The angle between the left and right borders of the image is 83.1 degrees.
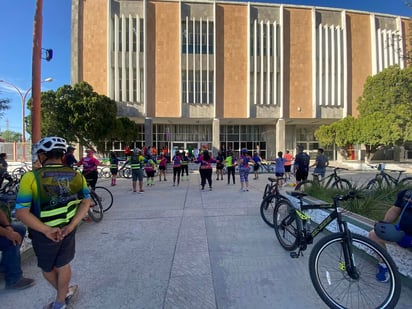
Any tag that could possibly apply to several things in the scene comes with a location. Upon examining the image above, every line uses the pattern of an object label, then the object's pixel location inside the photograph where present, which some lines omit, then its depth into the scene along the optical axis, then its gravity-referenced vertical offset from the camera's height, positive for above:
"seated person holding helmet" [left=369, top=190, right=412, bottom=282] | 2.29 -0.75
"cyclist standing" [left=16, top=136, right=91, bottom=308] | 2.07 -0.50
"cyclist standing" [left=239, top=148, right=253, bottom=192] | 9.20 -0.46
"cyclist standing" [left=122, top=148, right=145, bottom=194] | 9.07 -0.43
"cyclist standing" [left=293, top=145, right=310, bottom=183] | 8.50 -0.37
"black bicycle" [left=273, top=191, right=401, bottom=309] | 2.28 -1.26
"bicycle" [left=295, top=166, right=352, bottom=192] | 6.44 -0.89
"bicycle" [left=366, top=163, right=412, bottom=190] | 6.33 -0.84
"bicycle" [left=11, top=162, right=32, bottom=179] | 12.97 -0.81
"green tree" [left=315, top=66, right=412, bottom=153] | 18.98 +2.83
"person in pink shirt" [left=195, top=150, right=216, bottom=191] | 9.52 -0.48
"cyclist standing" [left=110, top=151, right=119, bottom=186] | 11.76 -0.56
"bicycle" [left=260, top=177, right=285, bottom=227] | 5.02 -1.12
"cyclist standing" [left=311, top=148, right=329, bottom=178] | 9.32 -0.37
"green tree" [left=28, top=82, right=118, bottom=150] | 16.81 +3.05
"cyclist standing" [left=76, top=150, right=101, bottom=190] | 7.33 -0.41
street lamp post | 21.48 +3.05
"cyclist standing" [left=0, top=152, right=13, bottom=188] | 8.54 -0.53
